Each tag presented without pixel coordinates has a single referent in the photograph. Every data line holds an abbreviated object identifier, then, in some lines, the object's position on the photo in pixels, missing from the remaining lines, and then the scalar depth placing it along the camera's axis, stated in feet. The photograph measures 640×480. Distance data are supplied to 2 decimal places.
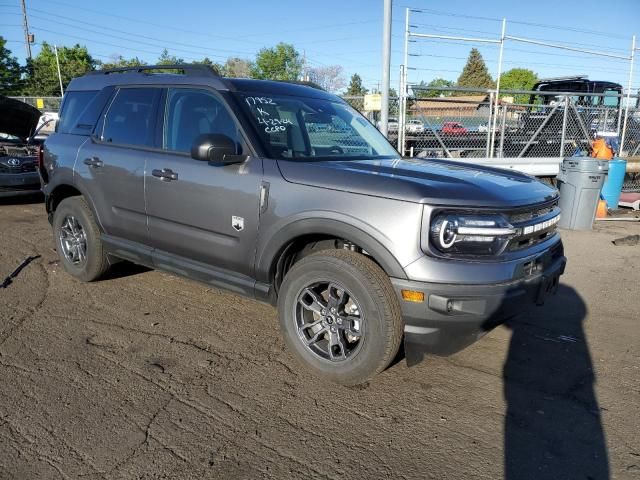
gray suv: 8.92
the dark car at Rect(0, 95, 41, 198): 28.27
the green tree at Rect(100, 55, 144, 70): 206.69
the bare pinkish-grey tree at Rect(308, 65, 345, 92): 216.80
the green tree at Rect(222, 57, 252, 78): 211.98
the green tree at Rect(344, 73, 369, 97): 235.61
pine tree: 241.35
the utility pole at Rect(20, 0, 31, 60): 170.81
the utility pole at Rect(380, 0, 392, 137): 25.05
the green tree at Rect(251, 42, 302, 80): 197.47
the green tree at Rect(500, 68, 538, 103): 266.98
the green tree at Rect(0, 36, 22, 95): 173.58
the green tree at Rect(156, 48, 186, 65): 230.03
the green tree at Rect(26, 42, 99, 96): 182.50
